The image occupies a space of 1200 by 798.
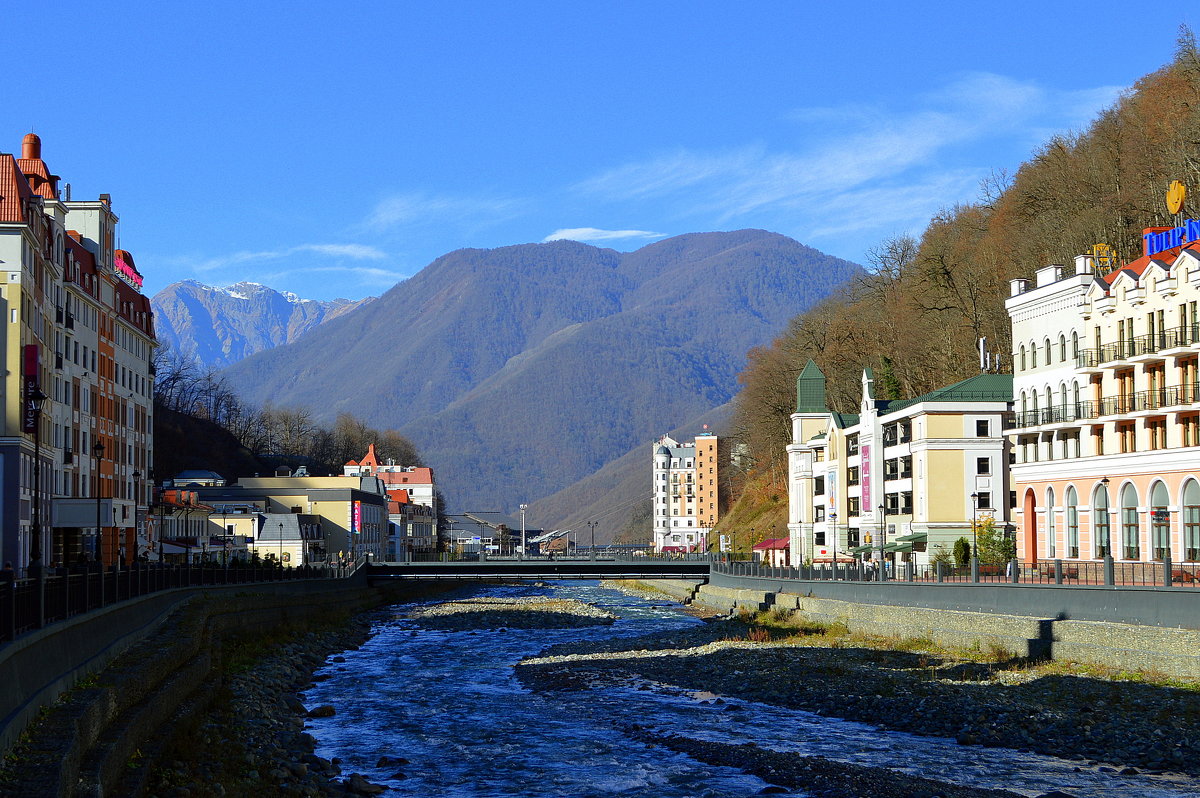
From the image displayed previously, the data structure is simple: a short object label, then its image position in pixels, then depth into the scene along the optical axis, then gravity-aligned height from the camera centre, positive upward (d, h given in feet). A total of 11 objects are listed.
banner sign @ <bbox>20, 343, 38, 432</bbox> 211.00 +21.80
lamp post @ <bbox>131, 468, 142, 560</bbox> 315.80 +4.64
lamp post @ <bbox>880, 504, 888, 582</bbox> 310.82 -5.80
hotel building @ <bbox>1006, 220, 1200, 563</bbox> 201.87 +14.89
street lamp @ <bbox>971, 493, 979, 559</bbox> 258.78 -6.17
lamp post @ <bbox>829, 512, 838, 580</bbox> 363.74 -7.22
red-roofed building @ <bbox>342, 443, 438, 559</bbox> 634.02 -20.00
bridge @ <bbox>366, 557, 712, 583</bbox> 343.05 -17.46
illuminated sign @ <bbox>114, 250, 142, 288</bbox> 324.80 +58.29
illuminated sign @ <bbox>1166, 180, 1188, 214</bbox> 216.54 +48.84
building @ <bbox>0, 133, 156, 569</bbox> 212.23 +26.84
